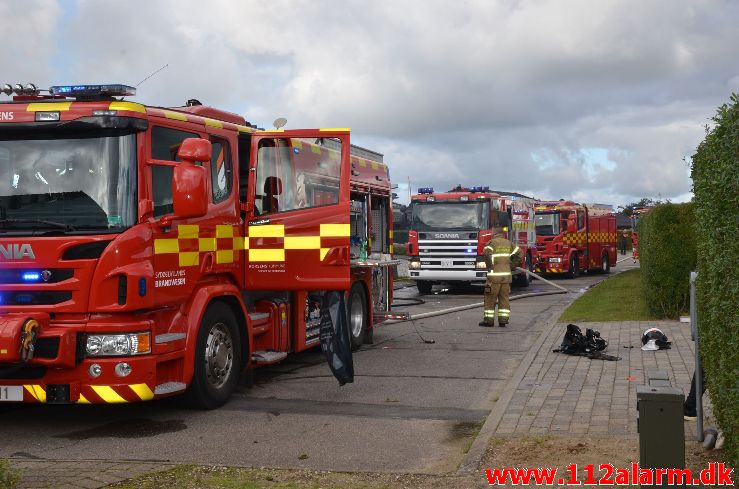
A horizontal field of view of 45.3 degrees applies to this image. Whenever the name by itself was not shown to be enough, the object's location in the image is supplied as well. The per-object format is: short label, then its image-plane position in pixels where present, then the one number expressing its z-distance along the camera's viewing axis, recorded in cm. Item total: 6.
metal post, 609
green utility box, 466
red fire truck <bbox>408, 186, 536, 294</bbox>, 2222
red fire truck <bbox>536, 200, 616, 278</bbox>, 2978
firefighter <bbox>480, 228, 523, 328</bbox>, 1472
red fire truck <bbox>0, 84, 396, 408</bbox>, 705
